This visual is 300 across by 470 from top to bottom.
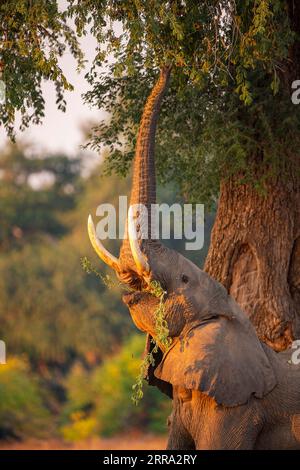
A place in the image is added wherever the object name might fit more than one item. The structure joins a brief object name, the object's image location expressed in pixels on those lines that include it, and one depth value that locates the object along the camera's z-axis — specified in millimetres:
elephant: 15883
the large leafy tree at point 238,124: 18078
